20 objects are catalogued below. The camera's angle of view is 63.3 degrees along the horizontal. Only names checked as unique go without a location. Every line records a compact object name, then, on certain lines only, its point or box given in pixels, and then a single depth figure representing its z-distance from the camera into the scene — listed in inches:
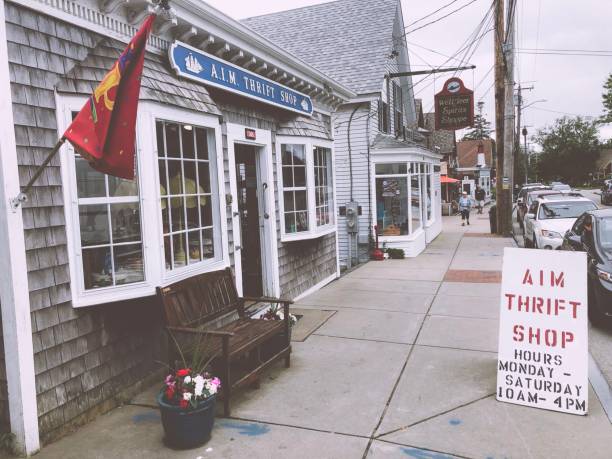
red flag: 126.3
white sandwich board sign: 167.8
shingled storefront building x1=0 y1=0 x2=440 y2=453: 146.3
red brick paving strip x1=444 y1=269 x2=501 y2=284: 392.8
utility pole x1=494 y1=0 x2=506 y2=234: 625.3
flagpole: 139.9
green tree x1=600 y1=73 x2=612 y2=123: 2282.2
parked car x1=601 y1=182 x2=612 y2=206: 1169.7
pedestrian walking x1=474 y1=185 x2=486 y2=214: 1269.6
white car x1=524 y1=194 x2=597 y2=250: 447.5
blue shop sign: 209.6
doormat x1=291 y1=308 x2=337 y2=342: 257.1
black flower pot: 142.8
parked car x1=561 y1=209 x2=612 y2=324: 249.9
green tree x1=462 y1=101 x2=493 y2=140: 4069.9
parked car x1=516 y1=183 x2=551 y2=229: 794.8
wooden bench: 167.9
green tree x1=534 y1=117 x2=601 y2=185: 2551.7
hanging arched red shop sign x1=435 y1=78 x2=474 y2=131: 568.1
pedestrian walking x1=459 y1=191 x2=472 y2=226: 885.8
